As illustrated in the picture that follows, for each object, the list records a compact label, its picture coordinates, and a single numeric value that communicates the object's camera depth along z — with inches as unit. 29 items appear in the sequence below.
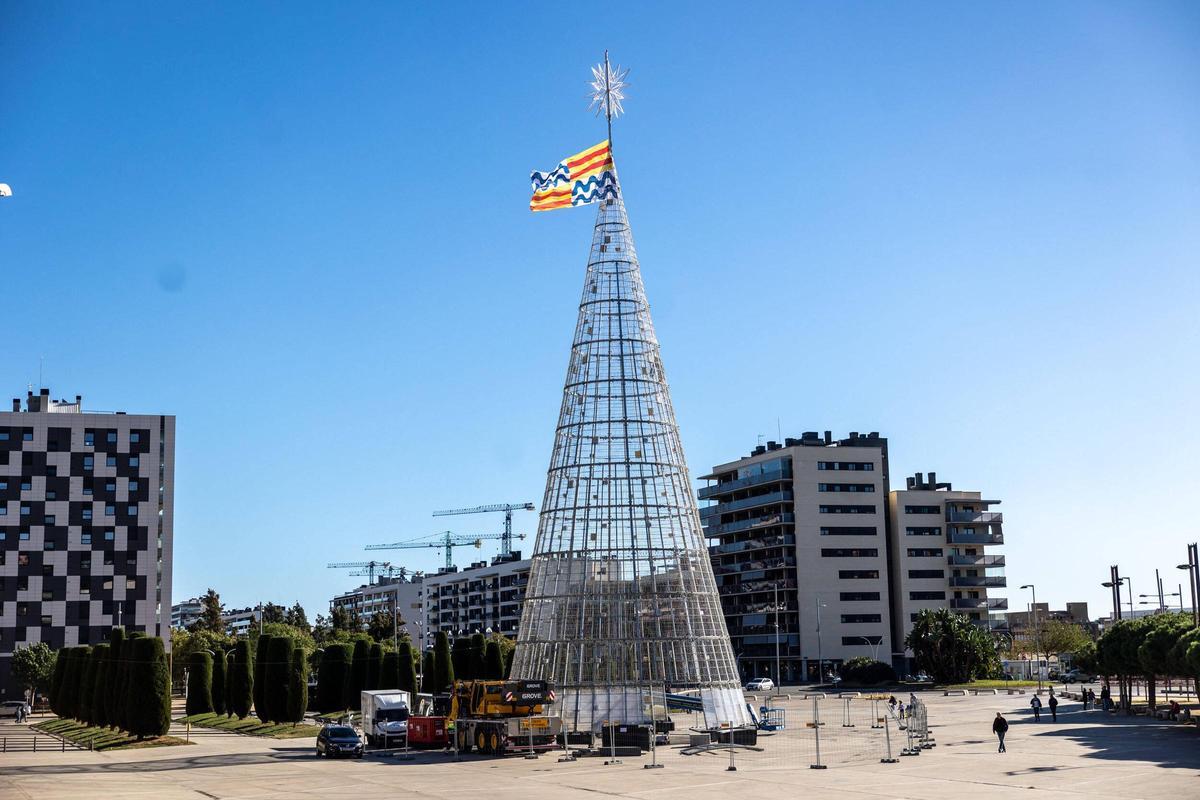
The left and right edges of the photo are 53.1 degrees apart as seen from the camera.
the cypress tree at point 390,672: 2568.9
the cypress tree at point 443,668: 2603.3
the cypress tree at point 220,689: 2935.5
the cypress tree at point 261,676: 2394.2
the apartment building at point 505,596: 7421.3
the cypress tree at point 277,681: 2329.0
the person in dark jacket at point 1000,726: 1572.3
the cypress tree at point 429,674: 2615.7
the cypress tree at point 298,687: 2295.8
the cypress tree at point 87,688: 2493.8
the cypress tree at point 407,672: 2581.2
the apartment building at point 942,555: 5482.3
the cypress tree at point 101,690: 2324.1
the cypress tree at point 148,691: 2005.4
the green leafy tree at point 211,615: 6299.7
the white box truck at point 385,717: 1846.7
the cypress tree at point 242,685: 2646.2
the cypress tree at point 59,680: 2925.7
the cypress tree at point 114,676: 2202.3
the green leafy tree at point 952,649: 4124.0
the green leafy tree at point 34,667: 3639.3
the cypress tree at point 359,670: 2719.0
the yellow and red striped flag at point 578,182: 1856.5
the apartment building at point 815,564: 5295.3
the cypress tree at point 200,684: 2837.1
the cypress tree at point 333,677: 2760.8
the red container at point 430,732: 1820.9
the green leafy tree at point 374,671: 2694.1
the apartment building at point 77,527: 4188.0
